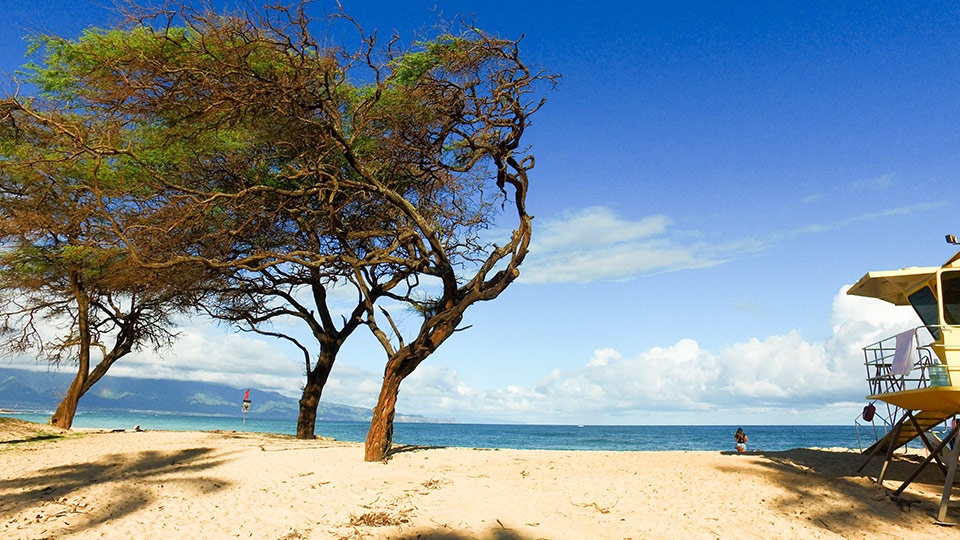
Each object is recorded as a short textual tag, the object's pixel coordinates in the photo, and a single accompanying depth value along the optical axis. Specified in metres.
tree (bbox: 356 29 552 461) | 15.33
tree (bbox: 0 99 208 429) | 19.14
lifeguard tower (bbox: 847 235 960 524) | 12.91
